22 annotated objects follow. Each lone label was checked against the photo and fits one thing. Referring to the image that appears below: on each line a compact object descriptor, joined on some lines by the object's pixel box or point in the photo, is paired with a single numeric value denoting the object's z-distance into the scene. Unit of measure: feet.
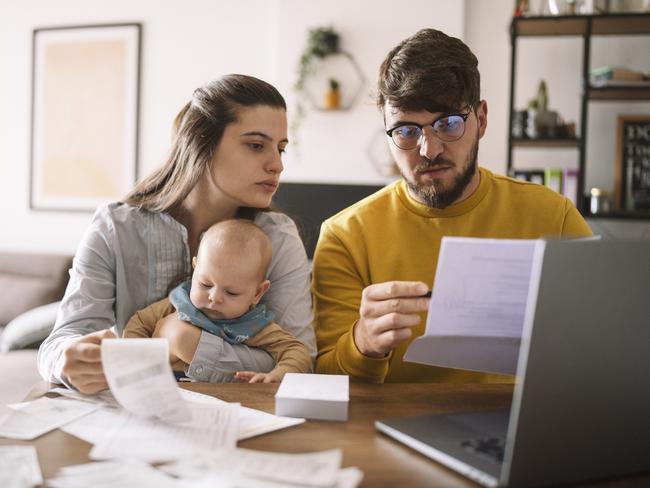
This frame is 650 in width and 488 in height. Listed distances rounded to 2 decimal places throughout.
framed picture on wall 13.02
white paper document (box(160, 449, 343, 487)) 2.32
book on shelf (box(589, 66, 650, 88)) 9.64
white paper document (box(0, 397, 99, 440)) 2.83
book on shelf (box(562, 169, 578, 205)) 10.03
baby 4.42
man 4.75
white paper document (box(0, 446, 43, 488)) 2.31
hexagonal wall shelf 11.39
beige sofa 8.78
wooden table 2.46
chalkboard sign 10.31
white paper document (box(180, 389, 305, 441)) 2.86
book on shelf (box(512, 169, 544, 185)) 10.25
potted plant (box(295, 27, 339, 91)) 11.16
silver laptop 2.18
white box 3.05
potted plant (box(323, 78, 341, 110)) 11.27
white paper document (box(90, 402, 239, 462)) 2.59
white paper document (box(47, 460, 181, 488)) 2.29
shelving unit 9.71
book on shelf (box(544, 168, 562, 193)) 10.09
